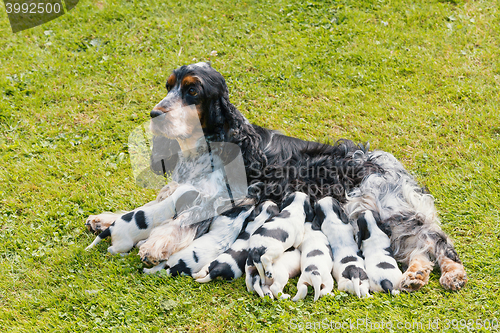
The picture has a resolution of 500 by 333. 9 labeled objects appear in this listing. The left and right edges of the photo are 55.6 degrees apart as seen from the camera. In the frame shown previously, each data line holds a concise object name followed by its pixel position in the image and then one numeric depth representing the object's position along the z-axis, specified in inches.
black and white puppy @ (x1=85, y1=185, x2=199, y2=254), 155.8
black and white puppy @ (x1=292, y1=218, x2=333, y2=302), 137.1
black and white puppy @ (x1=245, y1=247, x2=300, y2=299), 139.3
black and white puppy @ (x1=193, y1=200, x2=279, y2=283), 145.8
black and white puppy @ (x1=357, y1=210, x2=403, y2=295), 139.1
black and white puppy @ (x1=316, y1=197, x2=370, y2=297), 138.5
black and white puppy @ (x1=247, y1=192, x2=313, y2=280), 140.1
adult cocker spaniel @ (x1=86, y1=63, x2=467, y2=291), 158.1
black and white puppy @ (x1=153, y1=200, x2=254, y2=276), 149.9
